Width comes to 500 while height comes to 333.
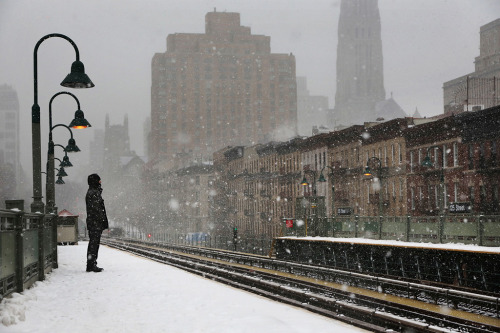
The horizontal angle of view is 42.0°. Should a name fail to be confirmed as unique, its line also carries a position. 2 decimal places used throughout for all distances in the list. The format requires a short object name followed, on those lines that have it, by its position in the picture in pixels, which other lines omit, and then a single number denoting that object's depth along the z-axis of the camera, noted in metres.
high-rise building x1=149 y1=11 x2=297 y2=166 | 192.12
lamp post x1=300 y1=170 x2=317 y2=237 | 34.85
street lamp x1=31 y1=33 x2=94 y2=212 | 16.50
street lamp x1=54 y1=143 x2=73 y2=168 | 36.38
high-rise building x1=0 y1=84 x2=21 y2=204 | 134.88
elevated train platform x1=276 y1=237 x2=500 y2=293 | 18.33
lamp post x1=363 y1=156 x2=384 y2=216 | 60.88
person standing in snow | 17.45
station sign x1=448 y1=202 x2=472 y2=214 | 30.86
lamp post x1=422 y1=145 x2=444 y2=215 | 35.49
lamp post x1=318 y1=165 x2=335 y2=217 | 64.30
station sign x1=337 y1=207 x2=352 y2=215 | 40.18
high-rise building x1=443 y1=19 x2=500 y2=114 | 116.06
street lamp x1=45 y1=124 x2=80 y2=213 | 27.13
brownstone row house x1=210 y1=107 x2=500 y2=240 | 47.62
